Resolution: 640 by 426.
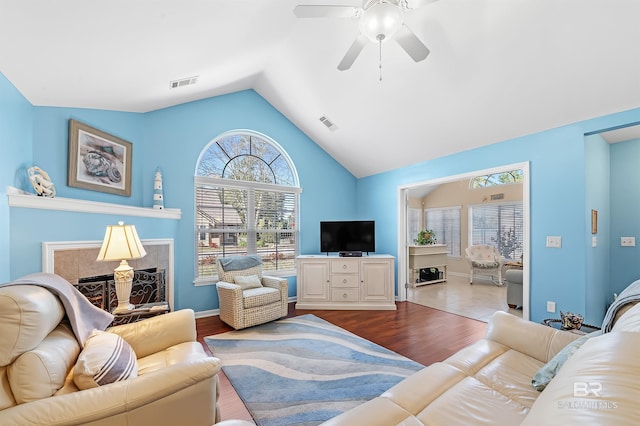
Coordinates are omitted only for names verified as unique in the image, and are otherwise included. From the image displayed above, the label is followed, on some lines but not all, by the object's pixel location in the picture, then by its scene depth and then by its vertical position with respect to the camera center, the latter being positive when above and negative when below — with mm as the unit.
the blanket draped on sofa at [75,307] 1260 -452
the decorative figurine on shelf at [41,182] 2070 +303
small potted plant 6328 -366
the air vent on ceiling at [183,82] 2874 +1538
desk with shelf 5734 -827
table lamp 2182 -264
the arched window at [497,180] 6168 +1053
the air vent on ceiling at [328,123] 4134 +1571
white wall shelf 1915 +128
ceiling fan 1682 +1342
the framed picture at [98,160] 2559 +635
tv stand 4125 -944
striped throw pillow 1090 -635
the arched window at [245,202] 3885 +304
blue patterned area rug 1844 -1289
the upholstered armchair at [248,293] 3188 -903
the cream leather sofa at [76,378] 926 -636
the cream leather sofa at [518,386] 625 -778
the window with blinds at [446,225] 7230 -62
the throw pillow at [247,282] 3529 -810
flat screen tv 4383 -230
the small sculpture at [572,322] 2213 -819
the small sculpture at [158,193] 3293 +353
